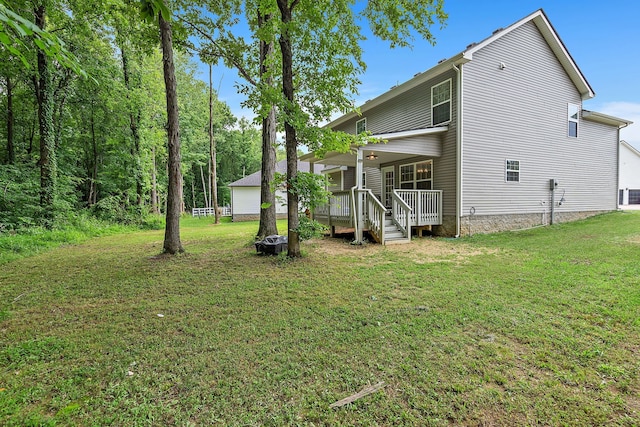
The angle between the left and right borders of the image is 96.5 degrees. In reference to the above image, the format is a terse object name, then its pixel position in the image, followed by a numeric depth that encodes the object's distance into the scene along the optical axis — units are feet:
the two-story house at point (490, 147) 31.04
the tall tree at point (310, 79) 19.82
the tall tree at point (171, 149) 22.36
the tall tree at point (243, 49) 27.09
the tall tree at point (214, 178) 59.41
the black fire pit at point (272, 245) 23.17
